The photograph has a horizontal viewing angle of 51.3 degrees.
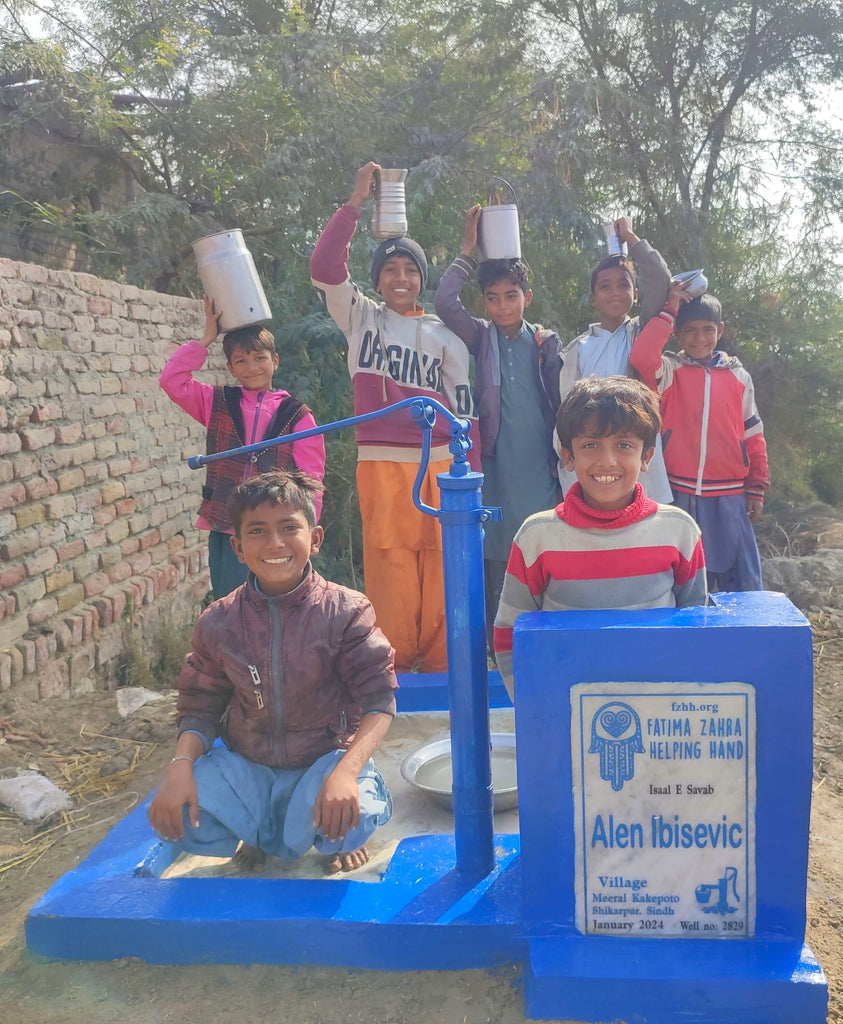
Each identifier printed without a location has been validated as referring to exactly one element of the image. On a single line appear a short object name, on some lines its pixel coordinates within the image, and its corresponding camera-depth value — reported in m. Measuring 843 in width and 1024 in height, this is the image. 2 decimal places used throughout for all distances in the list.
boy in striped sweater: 1.93
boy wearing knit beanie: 3.29
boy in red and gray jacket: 3.45
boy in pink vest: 3.03
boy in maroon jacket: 2.07
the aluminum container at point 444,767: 2.56
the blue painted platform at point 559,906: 1.66
